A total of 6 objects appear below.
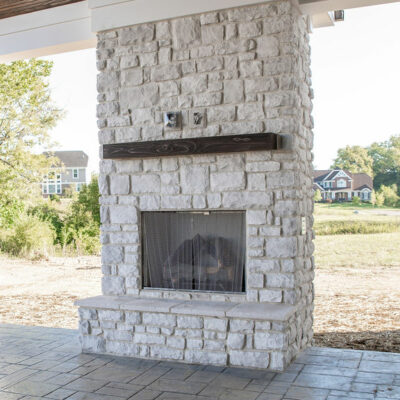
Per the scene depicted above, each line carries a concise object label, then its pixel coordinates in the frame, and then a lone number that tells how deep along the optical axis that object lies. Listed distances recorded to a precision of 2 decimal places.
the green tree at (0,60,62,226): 12.96
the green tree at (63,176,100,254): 12.55
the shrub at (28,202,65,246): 12.96
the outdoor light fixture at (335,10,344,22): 5.09
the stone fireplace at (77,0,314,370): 4.29
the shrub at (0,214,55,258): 11.70
